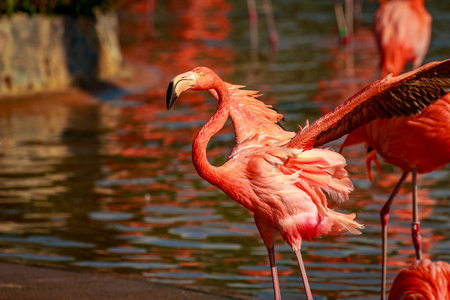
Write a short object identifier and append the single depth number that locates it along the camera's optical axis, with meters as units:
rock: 20.44
